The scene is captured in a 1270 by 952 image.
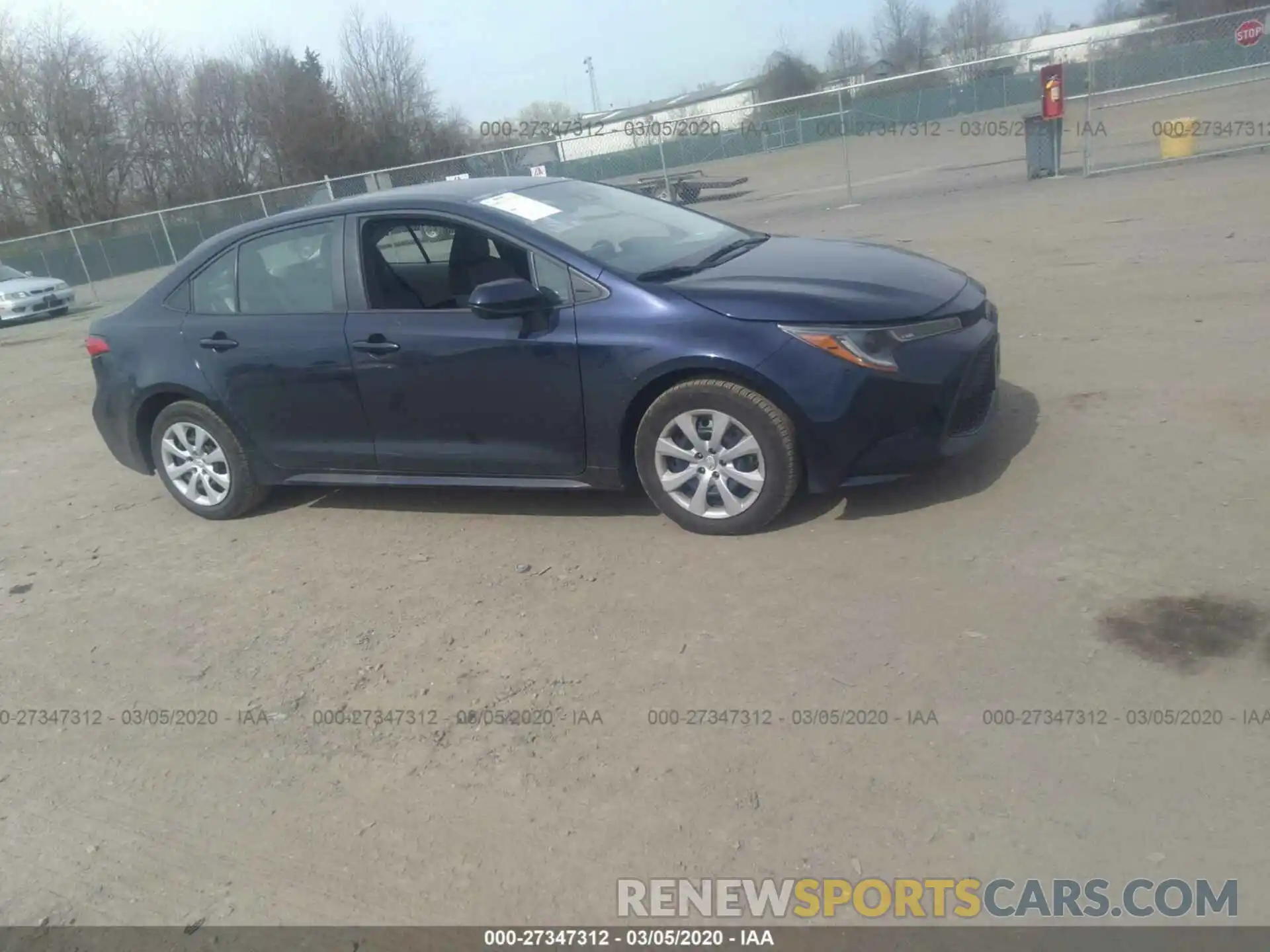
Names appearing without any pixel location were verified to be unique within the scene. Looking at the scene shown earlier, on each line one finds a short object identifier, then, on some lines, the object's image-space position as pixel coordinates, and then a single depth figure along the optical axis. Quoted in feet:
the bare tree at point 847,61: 192.85
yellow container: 53.72
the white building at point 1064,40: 130.11
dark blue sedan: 14.80
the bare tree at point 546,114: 168.97
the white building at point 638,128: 72.54
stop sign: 67.62
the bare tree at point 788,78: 167.73
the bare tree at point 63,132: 148.36
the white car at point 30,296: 68.85
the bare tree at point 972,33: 217.77
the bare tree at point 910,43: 209.05
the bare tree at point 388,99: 168.14
